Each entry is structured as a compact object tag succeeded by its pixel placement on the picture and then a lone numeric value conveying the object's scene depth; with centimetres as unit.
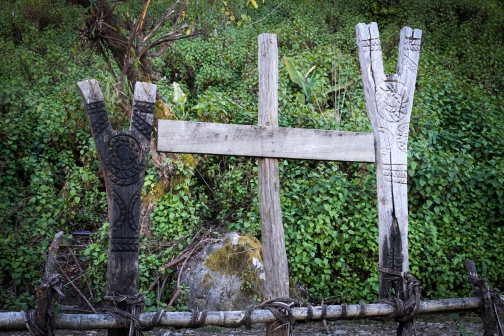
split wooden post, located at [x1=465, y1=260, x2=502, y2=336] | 379
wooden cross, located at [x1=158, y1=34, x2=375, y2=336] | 347
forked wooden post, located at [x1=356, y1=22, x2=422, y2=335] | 395
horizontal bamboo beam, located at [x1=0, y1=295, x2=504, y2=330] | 311
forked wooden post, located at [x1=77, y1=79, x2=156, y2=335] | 324
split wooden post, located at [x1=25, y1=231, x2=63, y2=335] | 302
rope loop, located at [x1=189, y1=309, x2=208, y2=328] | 329
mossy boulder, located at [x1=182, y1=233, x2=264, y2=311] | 547
